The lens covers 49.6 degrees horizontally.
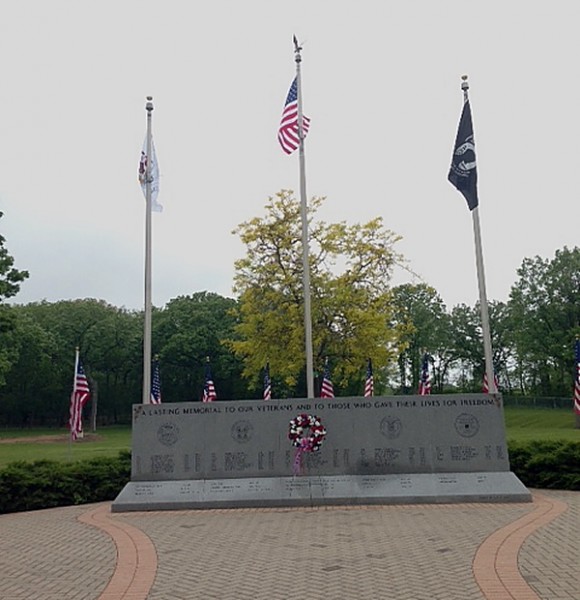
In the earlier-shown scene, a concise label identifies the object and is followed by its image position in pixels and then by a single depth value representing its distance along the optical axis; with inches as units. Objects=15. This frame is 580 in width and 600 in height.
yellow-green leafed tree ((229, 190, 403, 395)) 1192.8
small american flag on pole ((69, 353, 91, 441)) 810.2
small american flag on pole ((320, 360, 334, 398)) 1073.7
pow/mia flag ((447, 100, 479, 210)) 609.3
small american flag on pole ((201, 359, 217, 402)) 1172.6
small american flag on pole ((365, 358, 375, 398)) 1086.4
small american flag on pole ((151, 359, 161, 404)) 1154.2
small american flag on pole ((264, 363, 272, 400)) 1179.7
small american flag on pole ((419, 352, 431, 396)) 1142.6
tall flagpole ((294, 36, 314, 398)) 638.5
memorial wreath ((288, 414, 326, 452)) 556.4
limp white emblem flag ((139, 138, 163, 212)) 655.8
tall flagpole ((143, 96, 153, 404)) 618.2
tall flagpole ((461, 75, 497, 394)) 598.2
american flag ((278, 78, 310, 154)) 670.5
